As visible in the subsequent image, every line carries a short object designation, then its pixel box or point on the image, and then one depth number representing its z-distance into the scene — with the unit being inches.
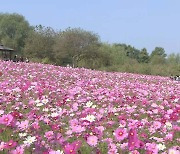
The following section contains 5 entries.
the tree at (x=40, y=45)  2196.1
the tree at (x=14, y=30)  2962.6
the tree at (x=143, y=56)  3820.4
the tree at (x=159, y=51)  4602.6
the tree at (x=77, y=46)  1946.4
